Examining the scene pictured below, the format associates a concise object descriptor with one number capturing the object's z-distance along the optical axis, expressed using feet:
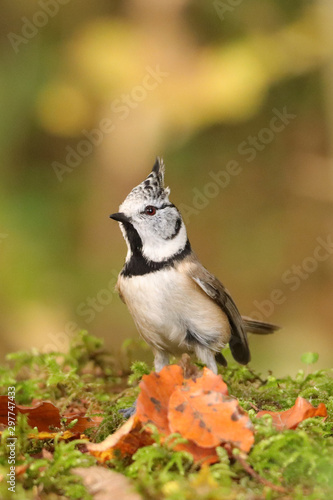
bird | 23.27
